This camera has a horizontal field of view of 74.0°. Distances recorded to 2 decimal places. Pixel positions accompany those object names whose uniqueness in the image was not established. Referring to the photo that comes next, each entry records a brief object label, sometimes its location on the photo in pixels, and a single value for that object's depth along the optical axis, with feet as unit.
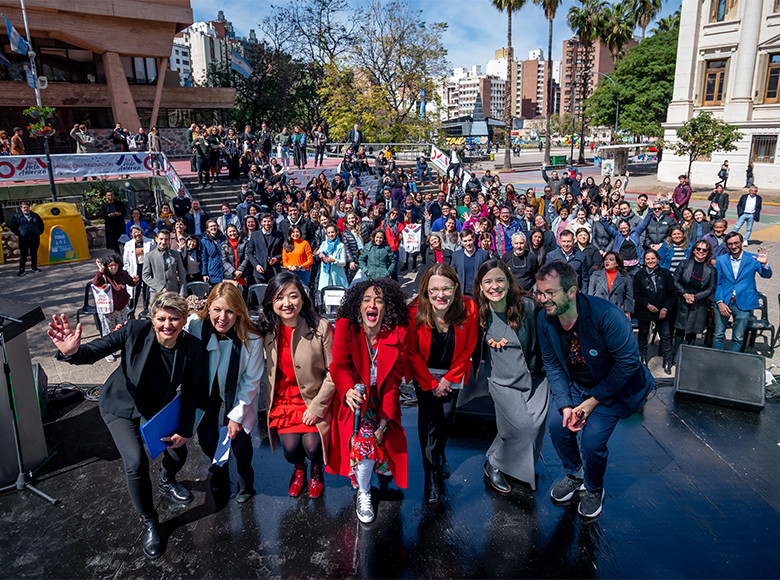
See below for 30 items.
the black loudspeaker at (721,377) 17.15
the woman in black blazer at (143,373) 11.07
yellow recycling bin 44.27
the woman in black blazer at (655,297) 21.39
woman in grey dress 12.53
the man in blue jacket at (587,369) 11.18
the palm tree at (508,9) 116.16
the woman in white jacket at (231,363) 11.91
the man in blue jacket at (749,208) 47.34
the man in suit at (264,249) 27.94
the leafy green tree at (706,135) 80.84
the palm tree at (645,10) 134.41
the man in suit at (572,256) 23.54
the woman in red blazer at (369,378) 11.89
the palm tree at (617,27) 133.08
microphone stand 13.44
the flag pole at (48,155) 48.59
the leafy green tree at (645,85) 123.95
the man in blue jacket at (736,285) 21.18
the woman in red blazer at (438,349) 12.18
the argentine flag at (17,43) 52.90
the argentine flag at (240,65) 87.40
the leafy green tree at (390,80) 98.84
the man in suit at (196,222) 38.60
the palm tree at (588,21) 133.59
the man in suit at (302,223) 29.49
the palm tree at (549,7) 118.11
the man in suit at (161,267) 25.04
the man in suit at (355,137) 76.33
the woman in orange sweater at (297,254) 27.53
